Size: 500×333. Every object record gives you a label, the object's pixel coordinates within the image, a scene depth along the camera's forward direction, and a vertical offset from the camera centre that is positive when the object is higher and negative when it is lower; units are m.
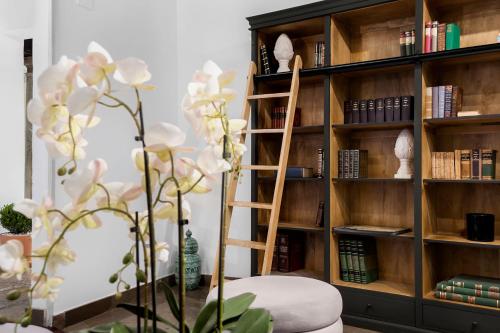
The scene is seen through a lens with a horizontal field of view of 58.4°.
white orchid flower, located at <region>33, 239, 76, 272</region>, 0.52 -0.10
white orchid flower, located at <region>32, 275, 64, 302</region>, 0.51 -0.13
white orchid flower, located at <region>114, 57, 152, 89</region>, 0.52 +0.12
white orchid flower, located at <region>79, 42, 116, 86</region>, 0.50 +0.12
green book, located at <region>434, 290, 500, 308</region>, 2.51 -0.73
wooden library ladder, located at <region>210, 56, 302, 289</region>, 2.94 -0.07
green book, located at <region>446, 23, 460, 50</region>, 2.69 +0.82
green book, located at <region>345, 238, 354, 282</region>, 3.04 -0.60
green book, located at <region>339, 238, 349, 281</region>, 3.06 -0.62
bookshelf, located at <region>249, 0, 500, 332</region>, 2.71 +0.18
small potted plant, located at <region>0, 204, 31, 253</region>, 4.77 -0.54
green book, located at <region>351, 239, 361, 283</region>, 3.02 -0.61
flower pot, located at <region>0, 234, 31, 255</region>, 4.41 -0.66
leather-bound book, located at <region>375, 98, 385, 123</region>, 2.95 +0.41
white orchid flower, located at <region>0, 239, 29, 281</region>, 0.49 -0.10
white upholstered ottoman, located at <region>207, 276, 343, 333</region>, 1.90 -0.57
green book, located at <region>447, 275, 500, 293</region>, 2.54 -0.65
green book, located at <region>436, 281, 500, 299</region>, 2.53 -0.69
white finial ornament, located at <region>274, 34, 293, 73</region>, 3.33 +0.90
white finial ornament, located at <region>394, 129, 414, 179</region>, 2.88 +0.13
